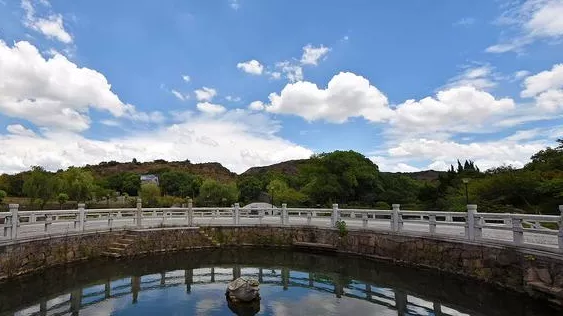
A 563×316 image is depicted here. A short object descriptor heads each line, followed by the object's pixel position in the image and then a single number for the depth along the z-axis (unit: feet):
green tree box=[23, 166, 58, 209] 130.52
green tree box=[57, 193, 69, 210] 124.58
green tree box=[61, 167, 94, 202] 168.04
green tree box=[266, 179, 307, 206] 153.68
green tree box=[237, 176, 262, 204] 234.17
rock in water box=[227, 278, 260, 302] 34.86
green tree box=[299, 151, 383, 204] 158.81
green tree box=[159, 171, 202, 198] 277.78
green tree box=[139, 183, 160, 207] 217.77
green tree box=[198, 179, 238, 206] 201.20
